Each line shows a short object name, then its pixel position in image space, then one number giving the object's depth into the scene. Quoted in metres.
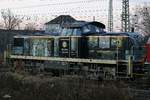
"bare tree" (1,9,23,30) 90.62
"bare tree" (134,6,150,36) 66.62
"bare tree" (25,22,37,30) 86.62
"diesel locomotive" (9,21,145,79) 23.12
